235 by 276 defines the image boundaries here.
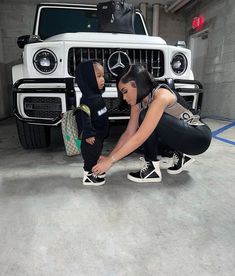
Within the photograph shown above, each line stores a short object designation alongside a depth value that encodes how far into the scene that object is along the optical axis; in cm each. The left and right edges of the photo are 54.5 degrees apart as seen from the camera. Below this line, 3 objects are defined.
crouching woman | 148
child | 157
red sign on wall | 588
